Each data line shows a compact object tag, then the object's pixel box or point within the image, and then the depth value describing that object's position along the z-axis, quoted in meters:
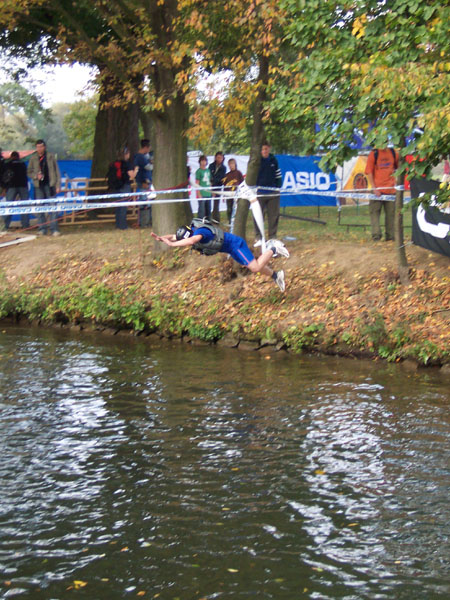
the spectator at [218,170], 21.86
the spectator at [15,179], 21.97
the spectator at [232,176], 21.16
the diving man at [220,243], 12.66
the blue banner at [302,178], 30.23
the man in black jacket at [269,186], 18.84
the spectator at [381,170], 17.08
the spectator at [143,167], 22.08
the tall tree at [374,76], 11.91
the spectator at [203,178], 22.95
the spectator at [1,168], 22.08
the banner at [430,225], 15.12
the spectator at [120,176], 22.25
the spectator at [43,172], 21.03
